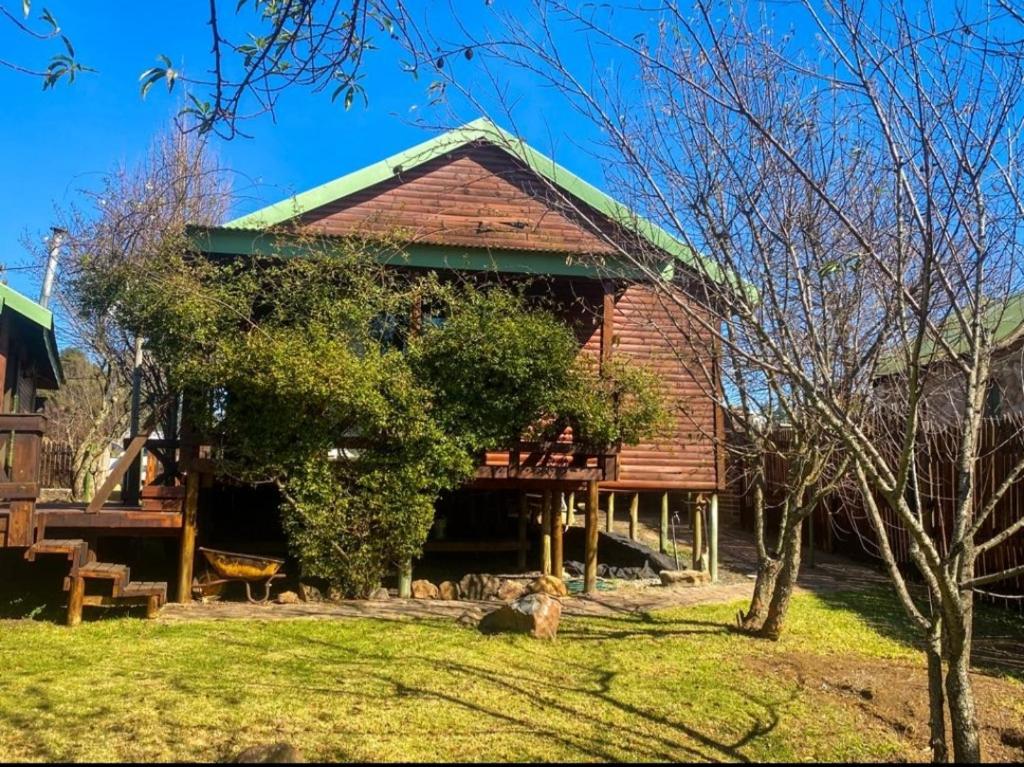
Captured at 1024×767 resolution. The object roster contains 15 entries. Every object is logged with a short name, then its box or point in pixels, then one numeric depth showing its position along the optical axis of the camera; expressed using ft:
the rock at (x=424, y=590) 34.12
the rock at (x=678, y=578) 39.37
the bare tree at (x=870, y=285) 14.05
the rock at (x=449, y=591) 34.06
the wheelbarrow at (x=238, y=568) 31.63
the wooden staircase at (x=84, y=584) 28.22
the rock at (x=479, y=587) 33.99
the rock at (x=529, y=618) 26.35
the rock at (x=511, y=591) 33.68
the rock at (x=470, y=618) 28.43
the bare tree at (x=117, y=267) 37.11
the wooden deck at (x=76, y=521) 27.76
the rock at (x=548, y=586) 33.50
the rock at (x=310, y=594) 32.78
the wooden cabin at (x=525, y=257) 35.29
